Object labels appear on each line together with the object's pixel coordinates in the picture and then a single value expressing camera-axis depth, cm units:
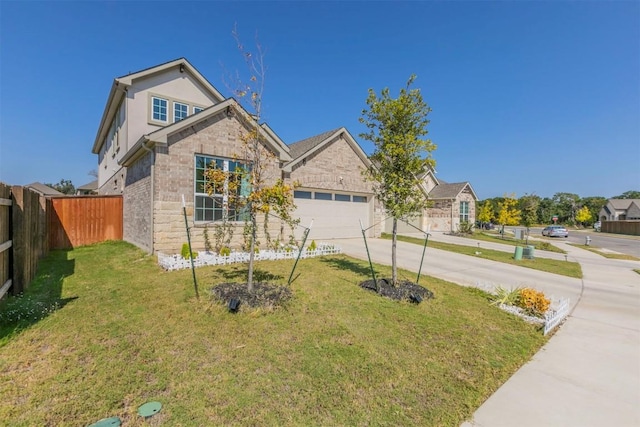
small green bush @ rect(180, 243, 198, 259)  843
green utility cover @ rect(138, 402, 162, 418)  260
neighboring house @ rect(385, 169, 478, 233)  2756
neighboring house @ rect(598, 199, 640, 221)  5402
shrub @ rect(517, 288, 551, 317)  570
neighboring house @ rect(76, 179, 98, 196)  3085
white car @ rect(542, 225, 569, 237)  3150
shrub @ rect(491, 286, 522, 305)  625
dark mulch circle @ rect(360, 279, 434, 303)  607
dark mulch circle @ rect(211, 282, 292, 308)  523
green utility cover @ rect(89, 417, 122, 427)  244
